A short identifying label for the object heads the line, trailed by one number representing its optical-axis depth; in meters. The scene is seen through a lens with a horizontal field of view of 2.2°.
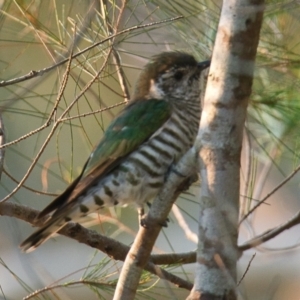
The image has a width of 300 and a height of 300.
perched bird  4.64
